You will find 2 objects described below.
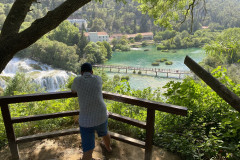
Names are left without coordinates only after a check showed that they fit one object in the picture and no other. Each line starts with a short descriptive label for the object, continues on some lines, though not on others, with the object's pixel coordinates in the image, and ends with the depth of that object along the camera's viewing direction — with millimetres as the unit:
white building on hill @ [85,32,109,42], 57406
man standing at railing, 1802
